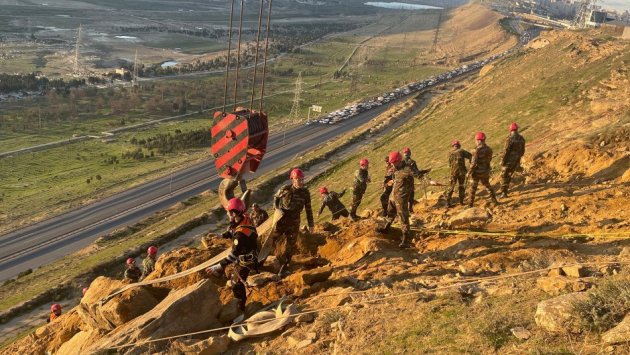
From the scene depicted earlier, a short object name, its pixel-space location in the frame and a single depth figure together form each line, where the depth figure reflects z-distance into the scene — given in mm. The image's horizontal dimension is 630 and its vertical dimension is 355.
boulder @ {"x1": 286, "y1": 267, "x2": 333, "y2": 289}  9805
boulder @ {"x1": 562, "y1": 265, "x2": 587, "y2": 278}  7859
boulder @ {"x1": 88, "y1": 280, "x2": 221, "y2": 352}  8156
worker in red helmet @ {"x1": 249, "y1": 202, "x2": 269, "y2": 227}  12672
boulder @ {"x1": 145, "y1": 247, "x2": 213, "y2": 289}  10626
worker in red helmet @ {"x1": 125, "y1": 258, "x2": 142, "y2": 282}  13070
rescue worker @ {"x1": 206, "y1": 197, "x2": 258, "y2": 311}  8875
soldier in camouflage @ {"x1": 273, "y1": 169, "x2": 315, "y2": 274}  10609
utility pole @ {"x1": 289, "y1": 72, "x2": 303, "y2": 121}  83350
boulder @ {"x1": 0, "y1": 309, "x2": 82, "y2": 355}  11211
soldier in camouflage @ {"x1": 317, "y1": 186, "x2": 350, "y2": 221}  15336
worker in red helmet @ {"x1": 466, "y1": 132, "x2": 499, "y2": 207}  13539
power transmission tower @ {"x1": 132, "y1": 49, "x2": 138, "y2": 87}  109681
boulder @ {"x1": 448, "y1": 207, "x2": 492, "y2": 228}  12445
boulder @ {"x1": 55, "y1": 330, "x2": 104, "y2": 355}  9484
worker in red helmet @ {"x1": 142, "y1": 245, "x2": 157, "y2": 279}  12684
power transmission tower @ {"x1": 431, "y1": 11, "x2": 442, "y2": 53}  144375
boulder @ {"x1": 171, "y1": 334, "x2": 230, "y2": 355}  7742
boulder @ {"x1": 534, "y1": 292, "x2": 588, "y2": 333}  6117
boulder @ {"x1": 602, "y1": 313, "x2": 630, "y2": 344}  5508
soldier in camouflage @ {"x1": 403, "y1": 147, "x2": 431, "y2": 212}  14117
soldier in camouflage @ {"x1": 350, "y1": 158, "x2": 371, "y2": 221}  14898
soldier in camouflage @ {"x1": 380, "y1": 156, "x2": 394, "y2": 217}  13852
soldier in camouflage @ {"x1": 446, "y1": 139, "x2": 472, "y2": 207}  14125
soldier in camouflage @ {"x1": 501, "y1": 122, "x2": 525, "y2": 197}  13969
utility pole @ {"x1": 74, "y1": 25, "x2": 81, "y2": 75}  115438
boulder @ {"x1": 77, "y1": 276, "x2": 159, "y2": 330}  9289
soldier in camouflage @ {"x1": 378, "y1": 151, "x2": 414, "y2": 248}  11516
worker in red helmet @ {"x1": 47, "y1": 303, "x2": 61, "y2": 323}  15166
